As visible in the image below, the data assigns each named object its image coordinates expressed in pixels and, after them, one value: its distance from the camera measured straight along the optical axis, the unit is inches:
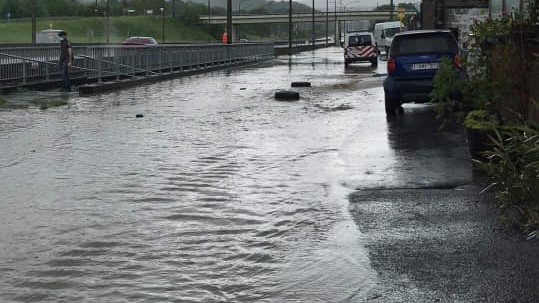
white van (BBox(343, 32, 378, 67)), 1888.5
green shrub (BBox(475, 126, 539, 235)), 248.5
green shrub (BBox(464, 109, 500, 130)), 361.1
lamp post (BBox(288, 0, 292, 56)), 3255.9
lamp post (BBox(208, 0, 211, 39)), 6168.3
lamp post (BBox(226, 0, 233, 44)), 2078.4
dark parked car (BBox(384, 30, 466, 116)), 633.0
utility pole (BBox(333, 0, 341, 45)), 5743.1
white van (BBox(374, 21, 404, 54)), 2813.2
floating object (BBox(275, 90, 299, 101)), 858.8
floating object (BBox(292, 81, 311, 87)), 1086.4
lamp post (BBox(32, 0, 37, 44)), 2568.7
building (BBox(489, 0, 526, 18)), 545.3
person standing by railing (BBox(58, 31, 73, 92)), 976.3
